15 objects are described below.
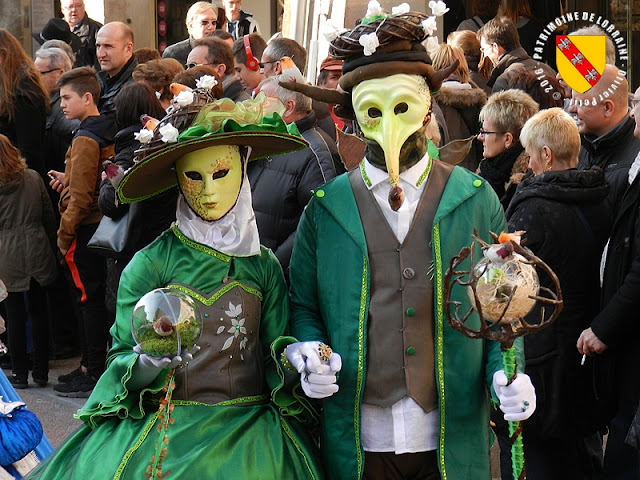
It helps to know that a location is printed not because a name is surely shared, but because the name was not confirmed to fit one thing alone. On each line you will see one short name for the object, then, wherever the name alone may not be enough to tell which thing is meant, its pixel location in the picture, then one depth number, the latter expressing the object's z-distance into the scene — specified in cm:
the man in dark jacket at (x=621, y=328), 432
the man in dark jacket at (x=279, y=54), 707
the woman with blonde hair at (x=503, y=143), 558
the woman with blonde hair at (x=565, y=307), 460
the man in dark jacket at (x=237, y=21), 940
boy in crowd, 681
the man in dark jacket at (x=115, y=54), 803
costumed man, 346
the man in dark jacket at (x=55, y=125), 793
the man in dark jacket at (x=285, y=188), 555
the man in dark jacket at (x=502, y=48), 742
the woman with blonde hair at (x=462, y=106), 667
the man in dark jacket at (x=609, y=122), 510
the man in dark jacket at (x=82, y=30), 1021
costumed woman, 356
